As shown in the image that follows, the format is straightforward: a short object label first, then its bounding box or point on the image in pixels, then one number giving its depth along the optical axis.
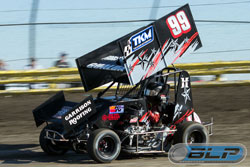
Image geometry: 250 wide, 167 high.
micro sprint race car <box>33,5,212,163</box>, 16.37
